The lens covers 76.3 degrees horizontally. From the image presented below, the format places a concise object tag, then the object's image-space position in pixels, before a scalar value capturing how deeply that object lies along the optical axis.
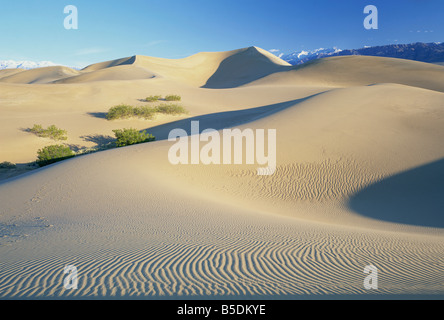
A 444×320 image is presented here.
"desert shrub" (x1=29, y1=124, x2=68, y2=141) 17.23
